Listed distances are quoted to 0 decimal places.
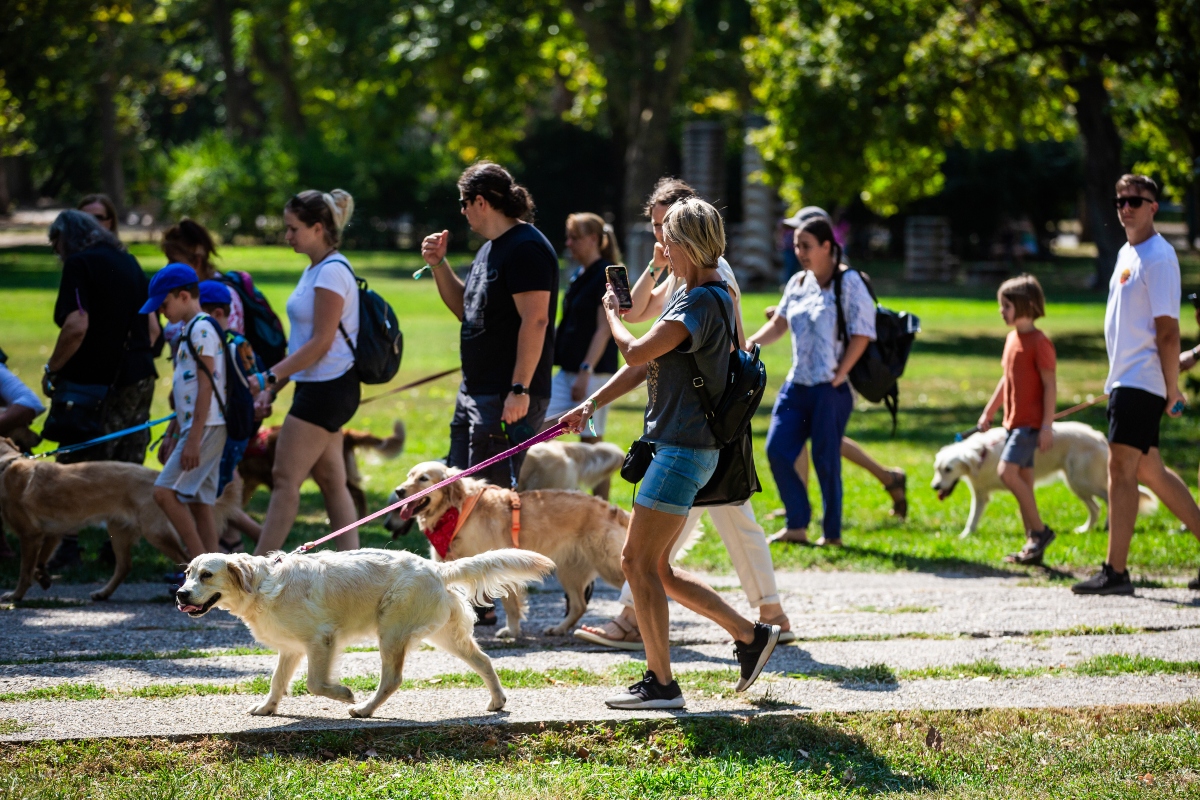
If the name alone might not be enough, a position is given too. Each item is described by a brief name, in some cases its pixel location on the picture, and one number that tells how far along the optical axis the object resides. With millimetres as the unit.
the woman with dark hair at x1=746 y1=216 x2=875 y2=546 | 17047
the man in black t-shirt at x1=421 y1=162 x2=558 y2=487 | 12445
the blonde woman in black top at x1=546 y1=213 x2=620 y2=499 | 17516
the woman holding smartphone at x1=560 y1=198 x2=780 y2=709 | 9547
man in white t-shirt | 14000
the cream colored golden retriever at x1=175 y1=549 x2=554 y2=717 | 9883
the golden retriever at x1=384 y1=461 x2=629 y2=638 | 12641
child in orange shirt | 17016
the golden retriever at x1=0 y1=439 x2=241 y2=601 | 14023
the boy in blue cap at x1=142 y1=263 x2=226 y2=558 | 13398
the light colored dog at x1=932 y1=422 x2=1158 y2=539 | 19437
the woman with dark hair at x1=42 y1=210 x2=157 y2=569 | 15312
